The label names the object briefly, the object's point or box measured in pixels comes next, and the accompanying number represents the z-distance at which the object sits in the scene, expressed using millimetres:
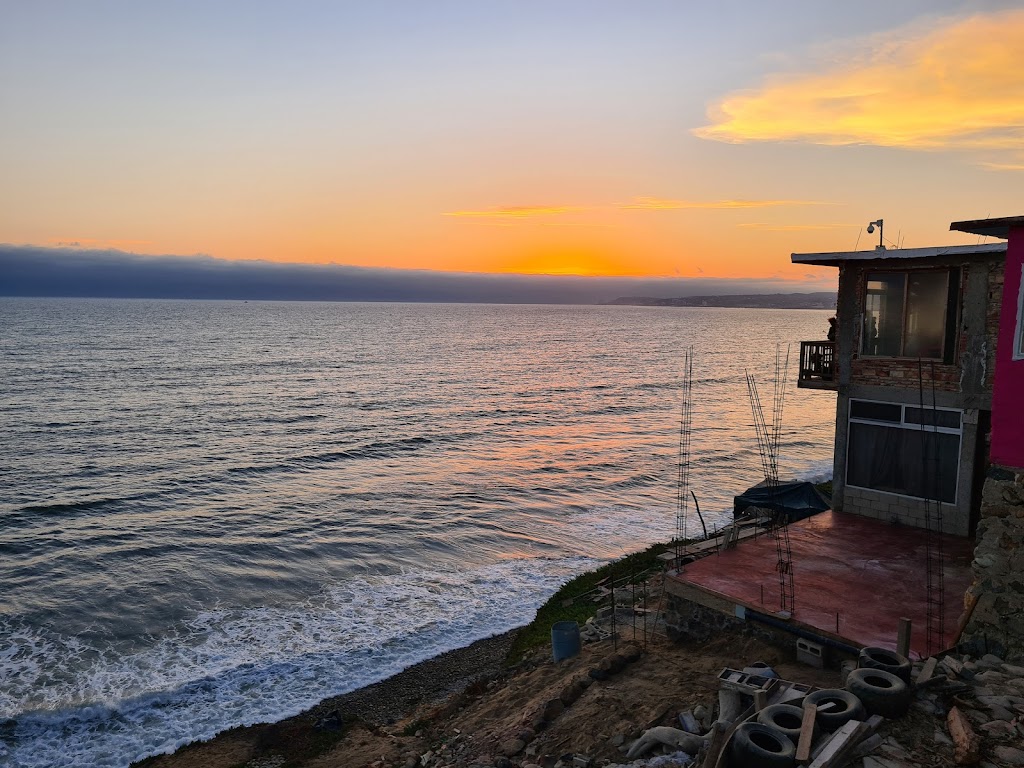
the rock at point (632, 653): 13648
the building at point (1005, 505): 10000
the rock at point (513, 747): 11609
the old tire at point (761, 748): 7602
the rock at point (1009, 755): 7344
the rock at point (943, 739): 7824
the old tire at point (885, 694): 8281
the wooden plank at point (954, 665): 9180
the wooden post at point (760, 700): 9344
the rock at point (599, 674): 13195
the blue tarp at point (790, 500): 18469
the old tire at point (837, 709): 8059
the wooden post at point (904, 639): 10352
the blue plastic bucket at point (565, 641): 15922
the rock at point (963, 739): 7406
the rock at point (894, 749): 7605
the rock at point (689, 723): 10016
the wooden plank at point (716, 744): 8123
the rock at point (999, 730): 7805
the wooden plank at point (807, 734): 7535
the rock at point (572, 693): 12648
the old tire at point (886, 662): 9039
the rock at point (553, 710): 12336
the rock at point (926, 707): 8422
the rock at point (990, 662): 9594
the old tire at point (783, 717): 8445
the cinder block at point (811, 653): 11538
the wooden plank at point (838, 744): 7262
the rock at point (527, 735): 11914
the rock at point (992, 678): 8992
